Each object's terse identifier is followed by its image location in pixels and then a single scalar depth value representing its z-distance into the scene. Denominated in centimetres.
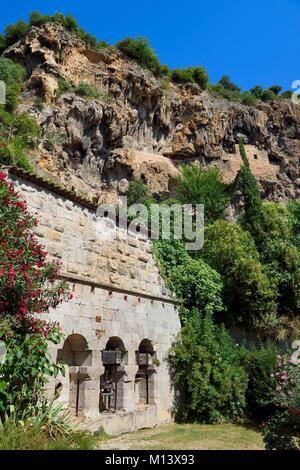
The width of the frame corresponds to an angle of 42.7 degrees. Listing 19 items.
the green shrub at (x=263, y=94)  5152
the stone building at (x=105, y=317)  846
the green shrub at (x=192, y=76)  4422
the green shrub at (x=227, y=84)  5638
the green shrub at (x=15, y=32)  3600
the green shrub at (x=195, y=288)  1238
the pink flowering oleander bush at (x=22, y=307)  637
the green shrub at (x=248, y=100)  4738
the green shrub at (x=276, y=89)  5791
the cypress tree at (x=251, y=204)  1723
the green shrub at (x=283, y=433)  622
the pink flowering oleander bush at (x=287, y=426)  624
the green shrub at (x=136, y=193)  3116
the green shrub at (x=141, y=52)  3991
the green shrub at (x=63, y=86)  3180
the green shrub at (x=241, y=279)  1287
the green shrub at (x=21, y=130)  2121
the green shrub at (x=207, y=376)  1067
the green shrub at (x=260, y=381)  1090
